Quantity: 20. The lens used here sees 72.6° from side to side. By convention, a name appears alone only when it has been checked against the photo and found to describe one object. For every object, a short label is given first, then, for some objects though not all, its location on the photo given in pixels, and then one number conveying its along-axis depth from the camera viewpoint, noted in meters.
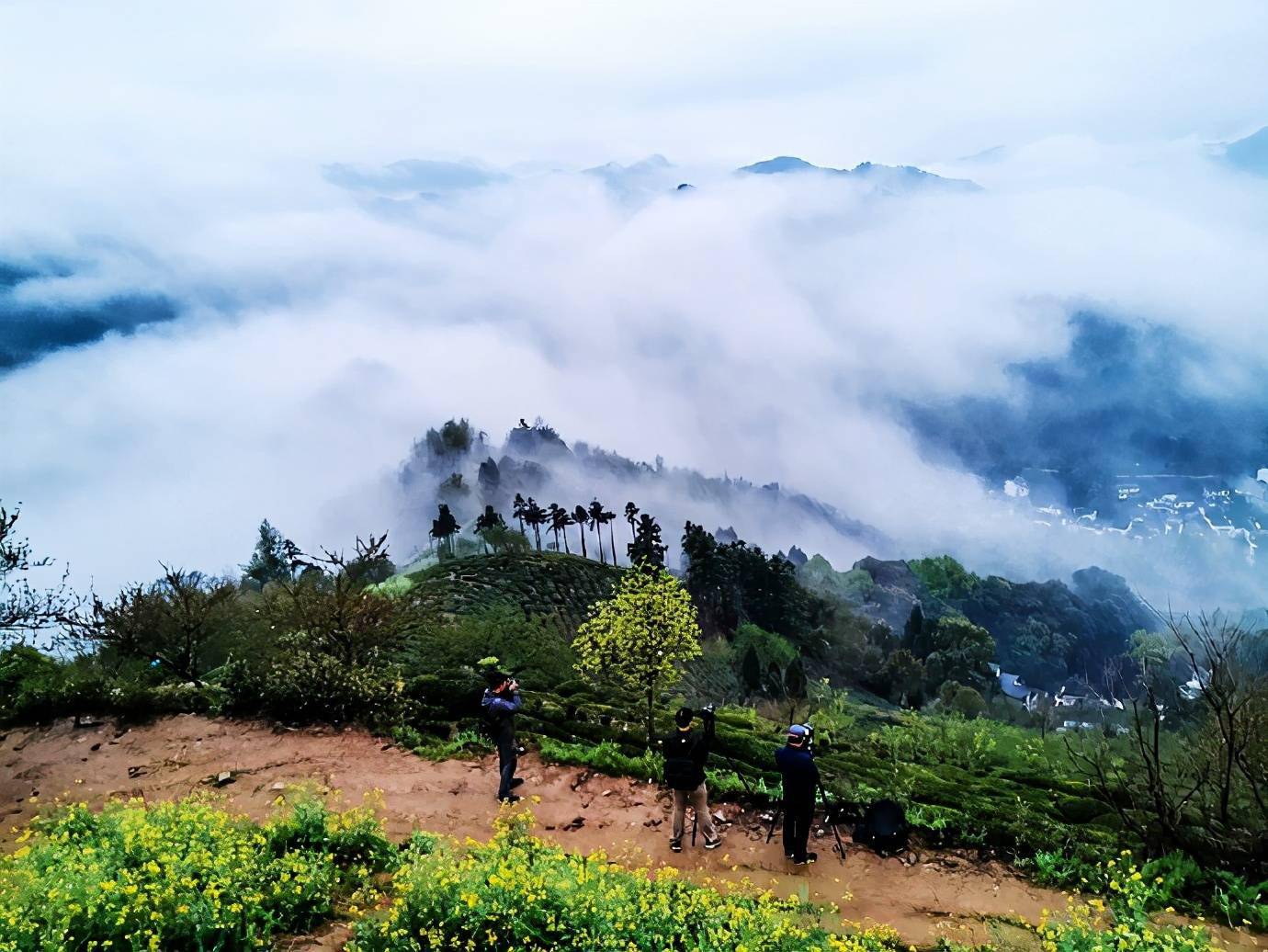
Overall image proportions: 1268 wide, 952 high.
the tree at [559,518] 78.43
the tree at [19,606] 17.34
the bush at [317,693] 16.59
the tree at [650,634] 16.81
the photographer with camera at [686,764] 11.75
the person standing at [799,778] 11.35
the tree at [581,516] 78.69
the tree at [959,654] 70.44
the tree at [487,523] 69.94
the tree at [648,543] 61.78
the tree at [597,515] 78.62
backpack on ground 12.38
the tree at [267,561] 61.69
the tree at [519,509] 76.87
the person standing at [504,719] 13.22
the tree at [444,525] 69.13
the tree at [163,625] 20.70
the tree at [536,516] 76.56
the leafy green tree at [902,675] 66.69
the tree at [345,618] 18.38
